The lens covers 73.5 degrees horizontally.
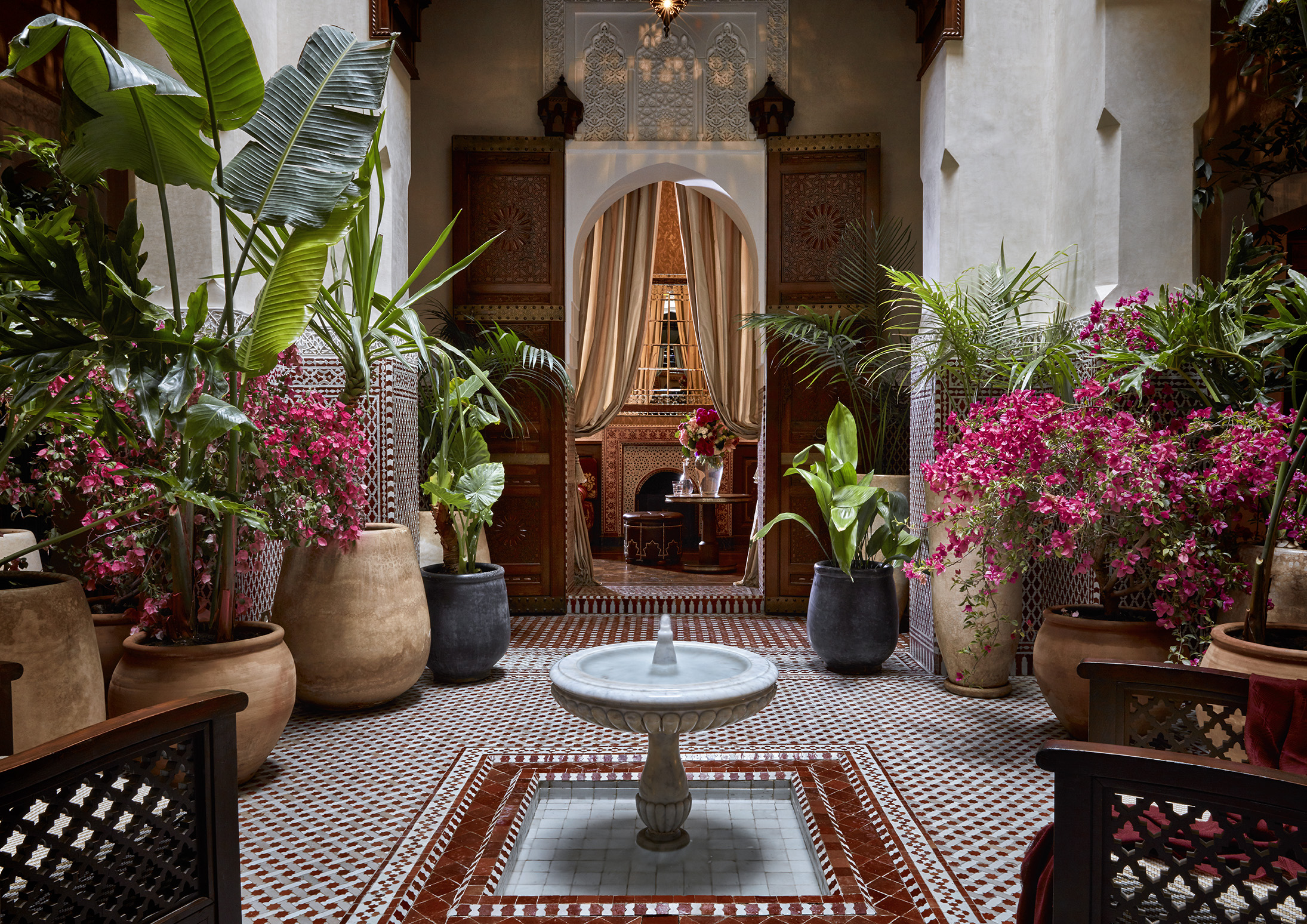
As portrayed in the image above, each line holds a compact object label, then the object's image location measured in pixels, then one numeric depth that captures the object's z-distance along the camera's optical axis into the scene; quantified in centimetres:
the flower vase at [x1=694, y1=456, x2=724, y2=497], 855
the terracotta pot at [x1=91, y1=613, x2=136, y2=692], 350
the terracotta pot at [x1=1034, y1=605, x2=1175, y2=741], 332
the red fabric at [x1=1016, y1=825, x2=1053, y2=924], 167
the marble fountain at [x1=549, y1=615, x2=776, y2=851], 240
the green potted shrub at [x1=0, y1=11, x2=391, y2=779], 201
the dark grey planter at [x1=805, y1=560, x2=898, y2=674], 446
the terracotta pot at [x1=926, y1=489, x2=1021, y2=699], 418
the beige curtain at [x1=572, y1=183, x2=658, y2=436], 762
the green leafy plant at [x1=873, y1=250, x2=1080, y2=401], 405
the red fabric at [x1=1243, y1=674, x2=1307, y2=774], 176
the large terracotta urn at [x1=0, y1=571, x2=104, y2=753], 251
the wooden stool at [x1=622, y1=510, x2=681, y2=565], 844
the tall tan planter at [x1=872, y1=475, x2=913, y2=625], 539
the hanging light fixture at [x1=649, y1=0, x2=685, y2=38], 539
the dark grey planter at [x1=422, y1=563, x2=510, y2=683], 428
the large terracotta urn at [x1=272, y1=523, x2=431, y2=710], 371
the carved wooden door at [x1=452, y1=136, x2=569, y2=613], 620
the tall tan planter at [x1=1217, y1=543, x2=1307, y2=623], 301
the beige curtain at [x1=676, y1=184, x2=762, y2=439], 762
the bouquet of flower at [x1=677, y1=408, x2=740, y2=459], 838
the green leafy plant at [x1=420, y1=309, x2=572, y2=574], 426
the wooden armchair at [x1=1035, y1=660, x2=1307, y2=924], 134
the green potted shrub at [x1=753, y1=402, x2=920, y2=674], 441
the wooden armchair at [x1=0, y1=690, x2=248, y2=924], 140
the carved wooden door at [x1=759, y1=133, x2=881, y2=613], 611
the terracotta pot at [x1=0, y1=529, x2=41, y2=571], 315
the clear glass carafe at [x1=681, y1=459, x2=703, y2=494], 866
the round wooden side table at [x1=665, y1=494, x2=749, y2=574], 805
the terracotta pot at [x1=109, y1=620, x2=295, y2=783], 283
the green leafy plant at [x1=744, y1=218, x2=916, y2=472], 555
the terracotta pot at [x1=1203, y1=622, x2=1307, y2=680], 224
